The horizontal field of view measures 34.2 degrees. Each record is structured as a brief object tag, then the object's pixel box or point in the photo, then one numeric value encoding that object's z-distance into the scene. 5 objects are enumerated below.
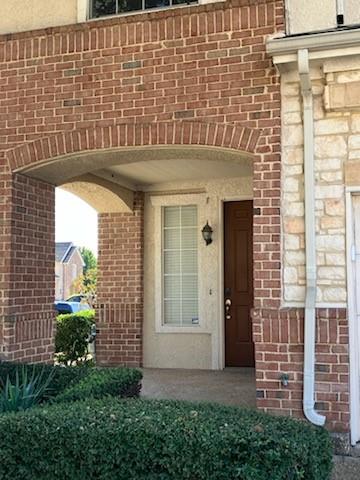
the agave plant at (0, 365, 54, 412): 4.62
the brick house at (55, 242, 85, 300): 50.14
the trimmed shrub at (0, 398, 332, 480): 3.42
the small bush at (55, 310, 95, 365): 9.72
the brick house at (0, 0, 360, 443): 5.09
